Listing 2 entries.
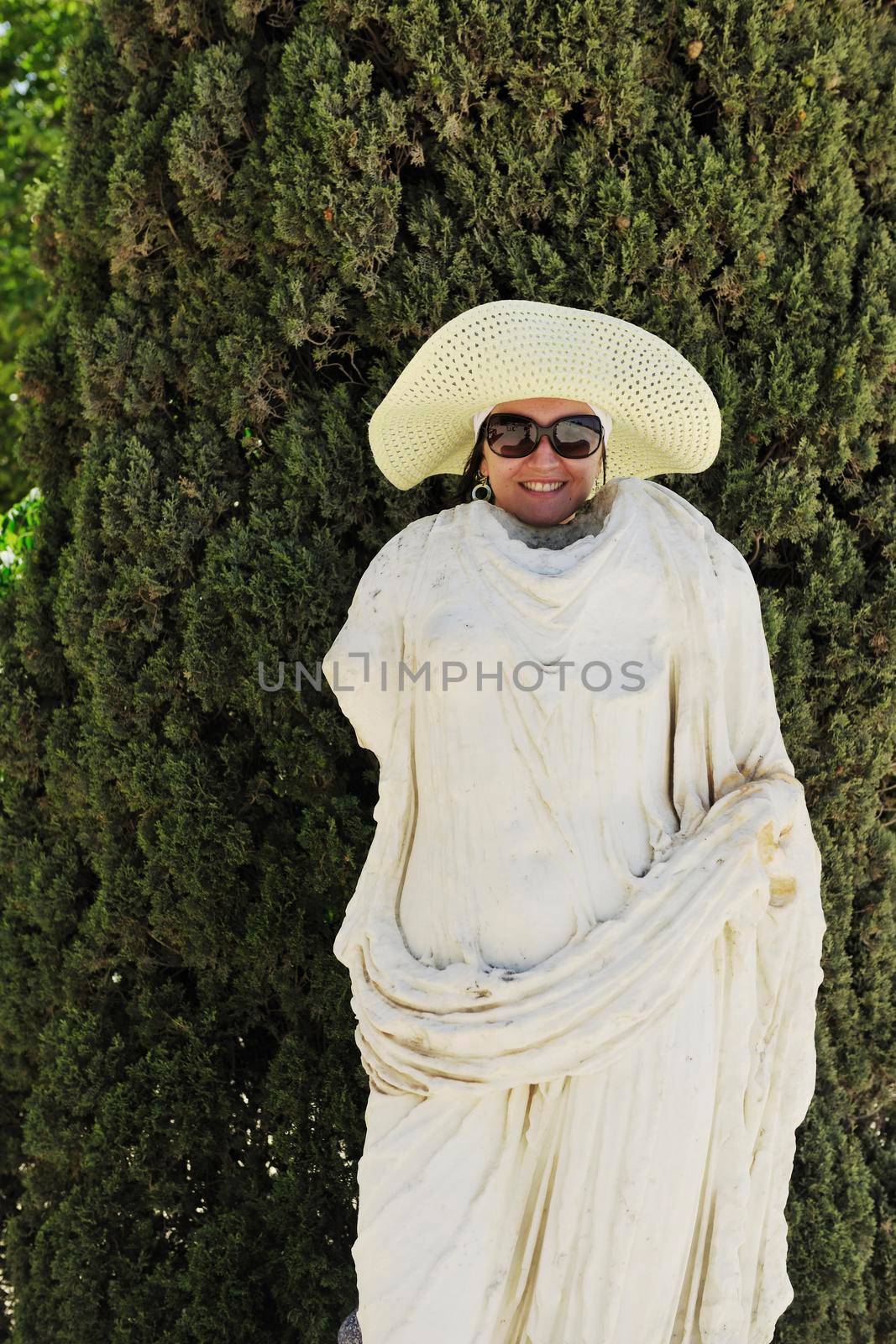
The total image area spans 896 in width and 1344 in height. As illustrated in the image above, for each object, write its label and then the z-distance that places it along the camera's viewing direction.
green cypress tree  4.26
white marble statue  2.79
